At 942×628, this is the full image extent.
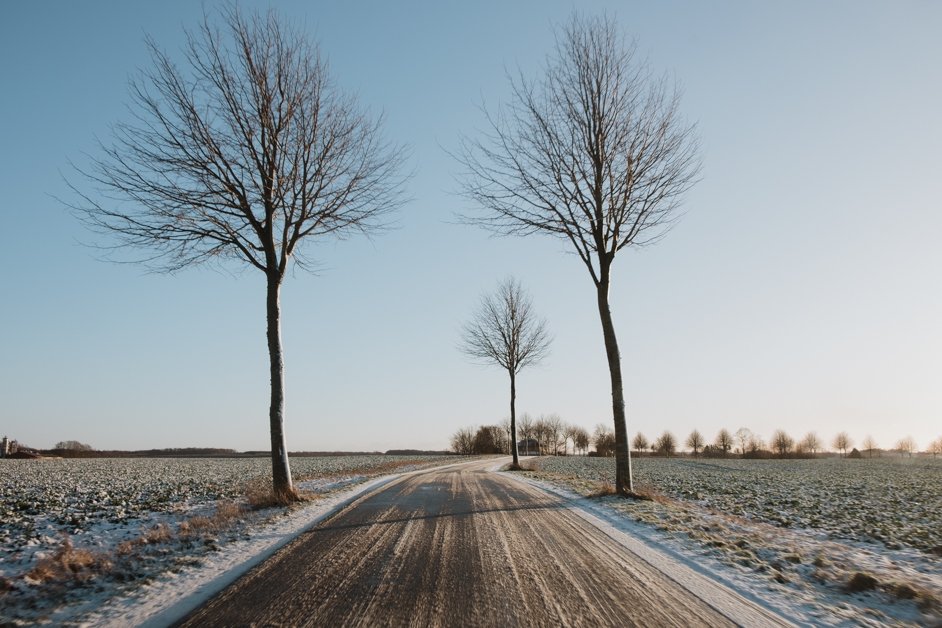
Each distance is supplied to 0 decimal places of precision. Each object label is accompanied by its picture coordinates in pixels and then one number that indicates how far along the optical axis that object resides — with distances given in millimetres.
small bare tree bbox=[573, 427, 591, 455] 122188
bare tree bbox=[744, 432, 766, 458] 87156
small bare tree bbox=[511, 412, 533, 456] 110812
